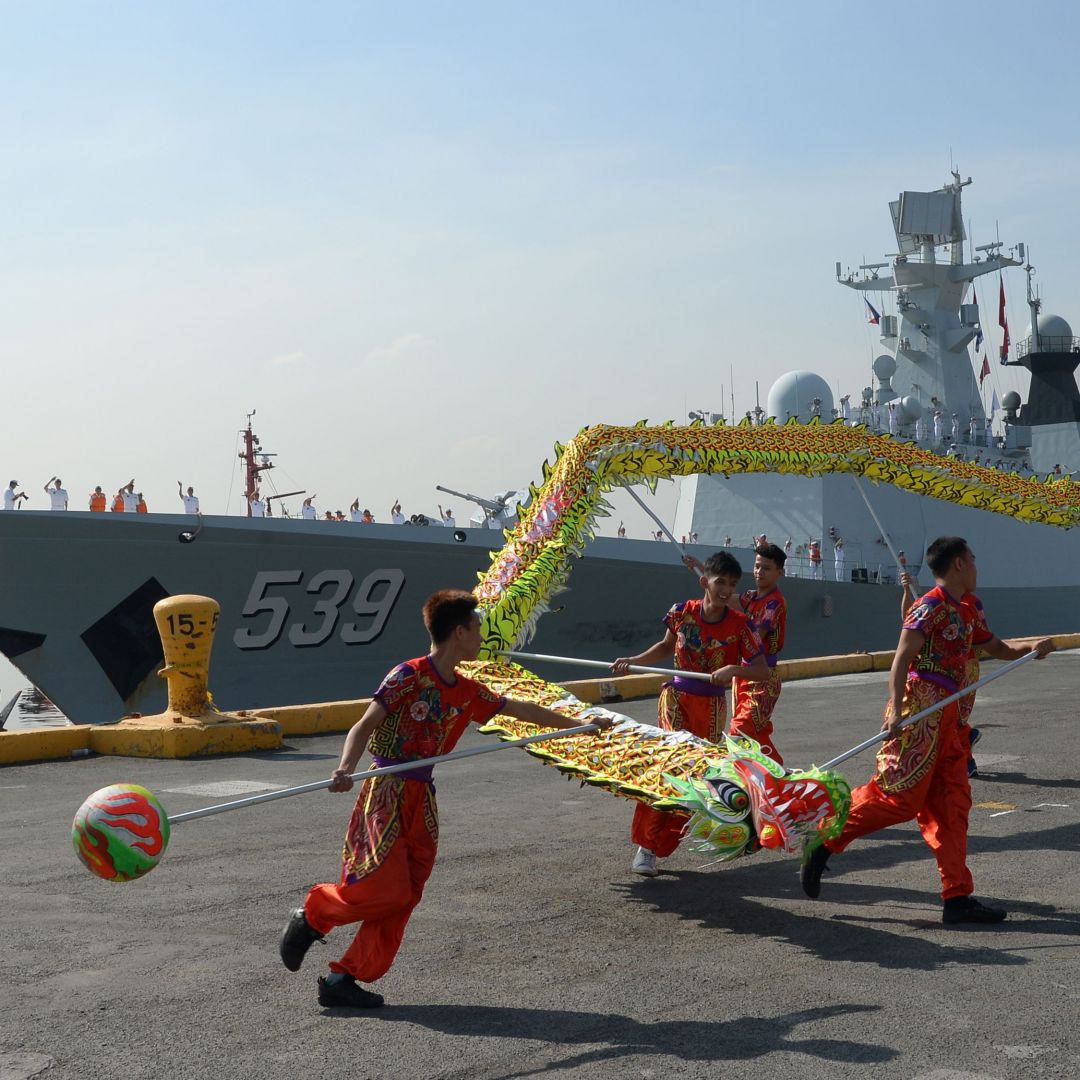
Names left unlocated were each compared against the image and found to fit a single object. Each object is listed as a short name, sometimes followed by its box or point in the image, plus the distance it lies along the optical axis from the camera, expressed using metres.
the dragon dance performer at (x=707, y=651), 6.49
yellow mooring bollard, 10.96
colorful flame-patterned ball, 4.00
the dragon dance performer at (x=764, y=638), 7.05
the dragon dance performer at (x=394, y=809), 4.32
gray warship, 18.03
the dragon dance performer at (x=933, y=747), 5.45
